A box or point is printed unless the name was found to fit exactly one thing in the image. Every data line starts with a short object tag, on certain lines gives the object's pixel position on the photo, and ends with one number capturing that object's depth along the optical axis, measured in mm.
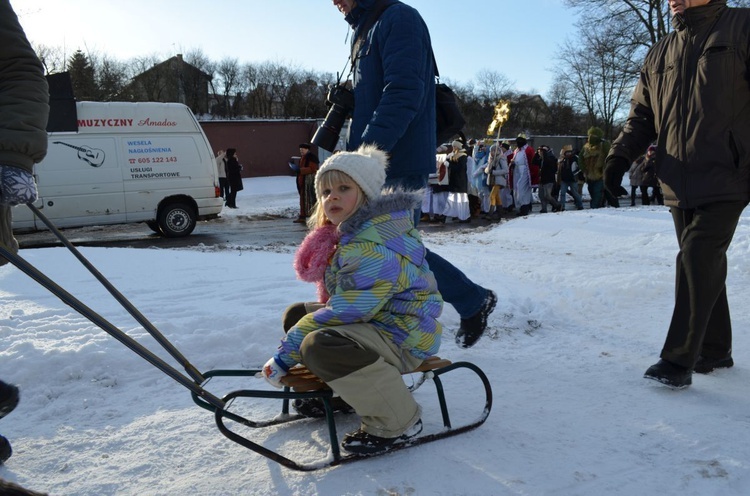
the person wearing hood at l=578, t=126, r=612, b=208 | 14656
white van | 11172
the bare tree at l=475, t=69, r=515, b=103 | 52912
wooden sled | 2391
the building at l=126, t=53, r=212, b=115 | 41312
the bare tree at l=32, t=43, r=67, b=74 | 29391
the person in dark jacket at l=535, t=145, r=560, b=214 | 16281
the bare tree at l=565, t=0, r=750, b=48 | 30094
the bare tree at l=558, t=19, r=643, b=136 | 30844
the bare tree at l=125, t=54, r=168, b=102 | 40281
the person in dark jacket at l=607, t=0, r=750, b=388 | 3053
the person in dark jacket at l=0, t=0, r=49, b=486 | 2312
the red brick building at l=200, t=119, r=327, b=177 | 30734
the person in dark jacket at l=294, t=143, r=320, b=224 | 14852
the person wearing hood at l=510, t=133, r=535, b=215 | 15844
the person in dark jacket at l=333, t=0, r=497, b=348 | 3297
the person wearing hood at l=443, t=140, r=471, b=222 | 14059
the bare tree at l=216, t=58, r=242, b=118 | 47969
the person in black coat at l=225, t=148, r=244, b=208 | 19062
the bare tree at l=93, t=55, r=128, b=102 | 32188
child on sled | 2445
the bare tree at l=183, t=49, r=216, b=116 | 45781
